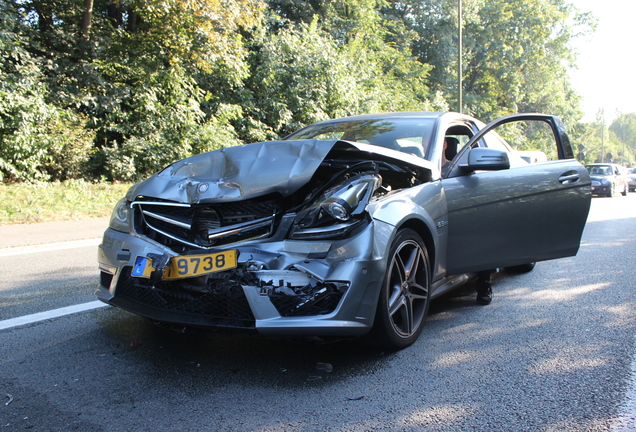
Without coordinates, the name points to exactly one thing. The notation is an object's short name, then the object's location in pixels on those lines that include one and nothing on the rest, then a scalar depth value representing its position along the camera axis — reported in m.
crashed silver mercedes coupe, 2.85
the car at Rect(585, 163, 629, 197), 23.65
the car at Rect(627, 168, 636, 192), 33.47
